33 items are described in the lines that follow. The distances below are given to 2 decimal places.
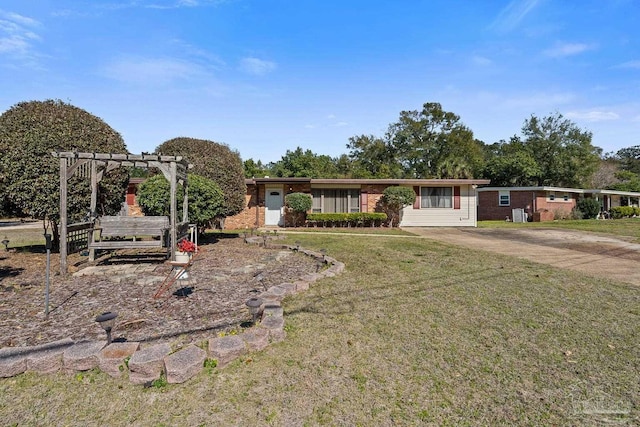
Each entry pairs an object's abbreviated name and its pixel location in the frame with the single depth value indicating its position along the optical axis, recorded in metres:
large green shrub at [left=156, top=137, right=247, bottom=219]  10.77
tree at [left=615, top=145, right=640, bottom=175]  49.53
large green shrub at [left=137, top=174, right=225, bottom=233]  8.25
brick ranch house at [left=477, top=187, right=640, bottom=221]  20.42
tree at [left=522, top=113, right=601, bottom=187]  30.97
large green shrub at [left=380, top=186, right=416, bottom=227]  15.80
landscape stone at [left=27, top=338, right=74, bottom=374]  2.31
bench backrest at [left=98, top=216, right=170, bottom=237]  6.45
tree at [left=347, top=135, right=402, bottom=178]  32.84
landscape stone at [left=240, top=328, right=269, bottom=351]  2.67
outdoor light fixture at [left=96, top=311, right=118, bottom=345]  2.43
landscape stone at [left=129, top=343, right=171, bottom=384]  2.22
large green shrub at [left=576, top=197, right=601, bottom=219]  21.41
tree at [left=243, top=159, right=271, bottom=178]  27.53
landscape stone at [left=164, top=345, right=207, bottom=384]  2.21
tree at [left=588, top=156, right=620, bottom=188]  37.62
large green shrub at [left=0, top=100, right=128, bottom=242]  6.63
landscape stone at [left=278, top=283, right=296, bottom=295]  4.23
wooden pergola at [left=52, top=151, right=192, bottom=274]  5.74
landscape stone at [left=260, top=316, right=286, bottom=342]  2.89
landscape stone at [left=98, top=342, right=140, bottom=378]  2.32
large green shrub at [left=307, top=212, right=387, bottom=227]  15.61
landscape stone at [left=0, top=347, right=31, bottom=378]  2.25
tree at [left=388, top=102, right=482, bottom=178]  31.62
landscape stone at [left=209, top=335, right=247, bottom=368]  2.45
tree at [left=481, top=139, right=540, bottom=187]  26.86
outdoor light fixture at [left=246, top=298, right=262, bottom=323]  2.92
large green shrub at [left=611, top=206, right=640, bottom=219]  23.19
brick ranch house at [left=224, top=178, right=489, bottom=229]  16.06
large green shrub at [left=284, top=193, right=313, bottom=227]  15.12
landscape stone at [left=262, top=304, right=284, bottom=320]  3.17
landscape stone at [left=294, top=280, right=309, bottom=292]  4.45
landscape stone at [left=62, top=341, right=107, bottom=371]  2.33
